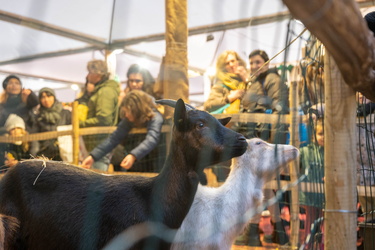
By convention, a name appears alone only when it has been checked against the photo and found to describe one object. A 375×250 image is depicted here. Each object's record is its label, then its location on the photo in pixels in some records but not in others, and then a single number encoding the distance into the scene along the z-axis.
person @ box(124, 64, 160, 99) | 3.51
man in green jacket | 3.19
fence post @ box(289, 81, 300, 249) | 2.83
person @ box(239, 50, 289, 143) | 2.21
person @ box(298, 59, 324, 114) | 2.90
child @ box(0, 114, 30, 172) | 2.85
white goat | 2.20
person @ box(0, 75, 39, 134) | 2.64
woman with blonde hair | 2.37
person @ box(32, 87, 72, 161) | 3.30
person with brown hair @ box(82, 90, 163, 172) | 2.93
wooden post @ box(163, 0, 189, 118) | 2.85
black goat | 1.66
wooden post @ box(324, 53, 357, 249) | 1.80
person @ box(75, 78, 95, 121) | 3.54
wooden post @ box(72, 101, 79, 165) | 3.58
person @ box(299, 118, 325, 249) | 2.70
